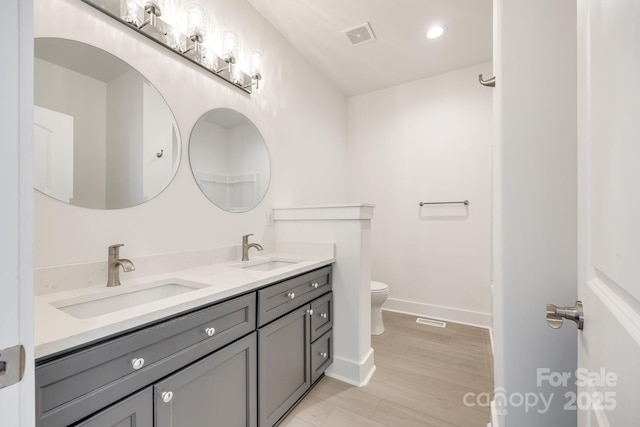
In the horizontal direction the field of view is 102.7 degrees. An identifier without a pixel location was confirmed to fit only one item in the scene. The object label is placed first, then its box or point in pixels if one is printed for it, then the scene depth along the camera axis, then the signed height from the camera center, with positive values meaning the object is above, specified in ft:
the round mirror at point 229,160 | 5.44 +1.28
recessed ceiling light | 7.31 +5.31
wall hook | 3.92 +2.02
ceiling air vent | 7.16 +5.23
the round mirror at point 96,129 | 3.44 +1.30
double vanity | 2.24 -1.58
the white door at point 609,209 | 1.06 +0.02
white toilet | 8.08 -2.93
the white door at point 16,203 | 1.23 +0.05
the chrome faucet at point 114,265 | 3.74 -0.75
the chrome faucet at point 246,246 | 5.89 -0.76
